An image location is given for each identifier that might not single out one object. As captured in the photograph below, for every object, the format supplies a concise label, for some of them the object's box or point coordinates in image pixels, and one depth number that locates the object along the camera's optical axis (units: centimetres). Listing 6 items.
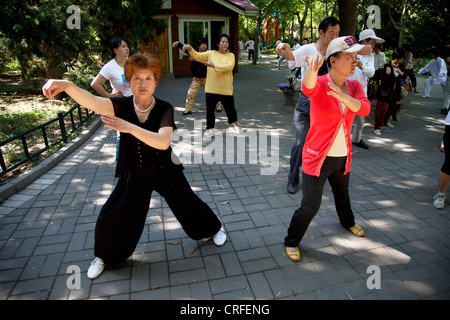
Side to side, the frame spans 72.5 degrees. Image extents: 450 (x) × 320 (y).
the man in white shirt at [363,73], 532
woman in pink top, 255
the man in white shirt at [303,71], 387
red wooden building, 1573
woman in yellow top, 607
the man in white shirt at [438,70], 1010
